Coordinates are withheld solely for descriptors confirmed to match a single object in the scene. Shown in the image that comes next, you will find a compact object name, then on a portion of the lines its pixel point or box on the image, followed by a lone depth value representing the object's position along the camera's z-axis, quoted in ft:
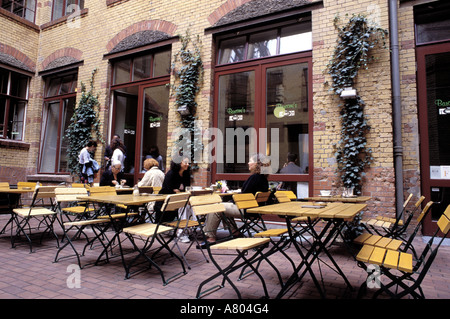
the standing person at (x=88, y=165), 24.68
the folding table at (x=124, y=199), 11.10
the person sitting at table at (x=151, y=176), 18.57
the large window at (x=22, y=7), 32.63
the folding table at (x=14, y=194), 16.01
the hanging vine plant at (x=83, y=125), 27.68
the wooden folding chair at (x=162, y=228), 10.64
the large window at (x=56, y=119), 31.19
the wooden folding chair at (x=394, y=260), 7.05
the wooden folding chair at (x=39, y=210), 14.56
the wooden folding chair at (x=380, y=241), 9.13
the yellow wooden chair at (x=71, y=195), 14.44
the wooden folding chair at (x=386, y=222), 12.51
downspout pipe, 16.33
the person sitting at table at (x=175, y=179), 16.33
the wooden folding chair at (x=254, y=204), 10.69
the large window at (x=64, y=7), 31.50
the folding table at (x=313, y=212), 8.21
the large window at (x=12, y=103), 31.73
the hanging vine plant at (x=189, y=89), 22.31
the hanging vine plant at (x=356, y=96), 16.75
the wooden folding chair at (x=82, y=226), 12.48
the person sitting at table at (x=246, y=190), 15.99
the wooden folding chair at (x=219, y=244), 8.49
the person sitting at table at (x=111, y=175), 20.80
